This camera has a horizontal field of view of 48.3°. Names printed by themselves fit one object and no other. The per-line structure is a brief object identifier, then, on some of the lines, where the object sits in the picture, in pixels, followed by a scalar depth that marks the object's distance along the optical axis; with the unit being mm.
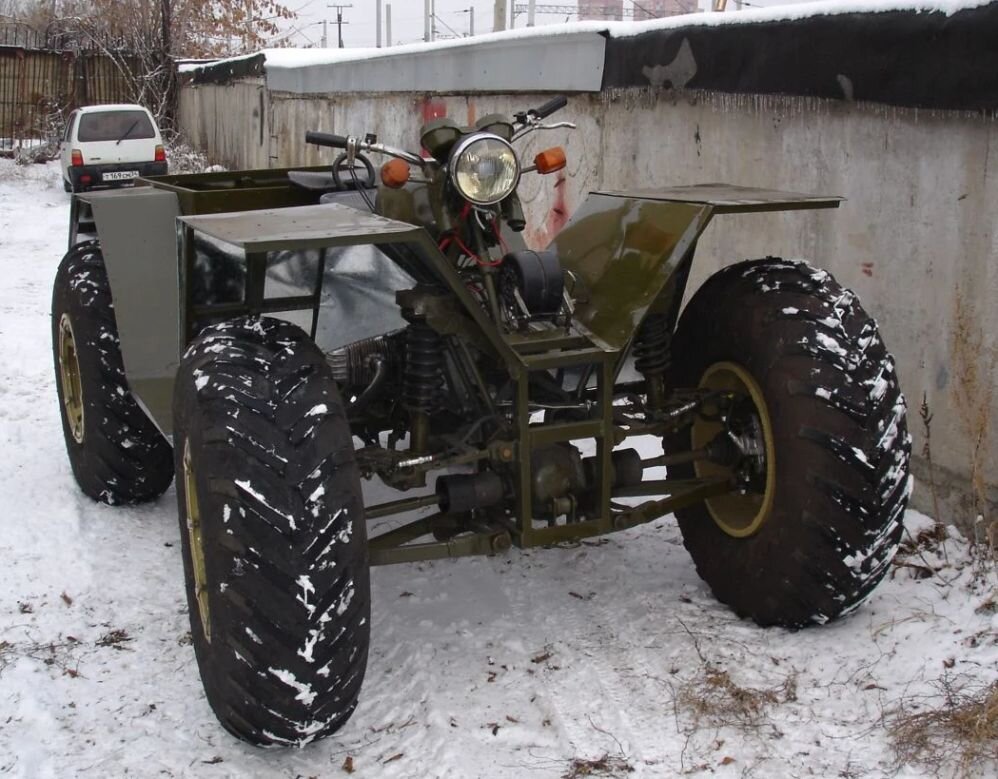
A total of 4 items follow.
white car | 18547
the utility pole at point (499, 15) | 15070
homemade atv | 2982
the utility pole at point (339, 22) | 39478
